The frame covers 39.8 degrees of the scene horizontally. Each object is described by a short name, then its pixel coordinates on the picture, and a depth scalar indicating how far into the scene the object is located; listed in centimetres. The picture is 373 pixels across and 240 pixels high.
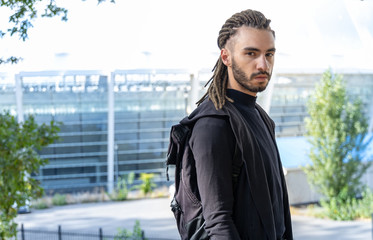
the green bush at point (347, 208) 1024
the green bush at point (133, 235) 718
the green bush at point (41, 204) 1114
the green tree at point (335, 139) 1059
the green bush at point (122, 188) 1195
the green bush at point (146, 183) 1212
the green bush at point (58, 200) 1149
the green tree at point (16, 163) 312
